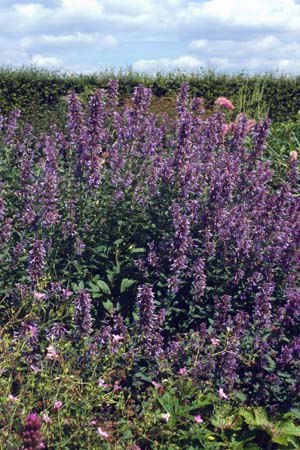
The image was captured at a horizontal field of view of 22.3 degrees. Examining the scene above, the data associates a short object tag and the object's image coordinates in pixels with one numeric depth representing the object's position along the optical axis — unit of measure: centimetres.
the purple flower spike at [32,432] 235
